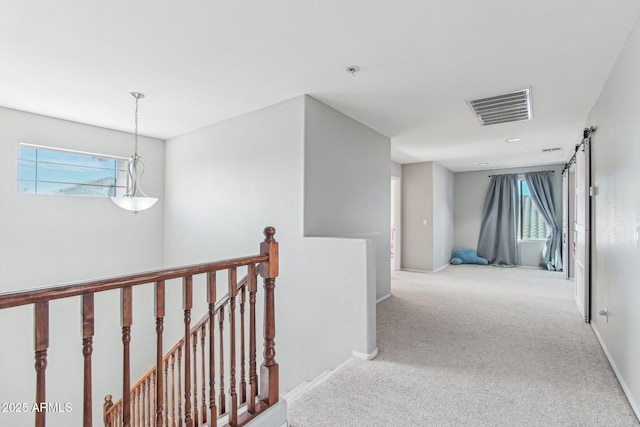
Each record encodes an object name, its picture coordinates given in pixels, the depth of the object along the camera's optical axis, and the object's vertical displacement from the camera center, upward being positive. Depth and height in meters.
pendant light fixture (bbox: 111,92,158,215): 3.16 +0.12
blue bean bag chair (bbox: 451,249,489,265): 7.75 -1.04
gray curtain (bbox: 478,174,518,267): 7.63 -0.20
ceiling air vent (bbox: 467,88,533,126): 3.23 +1.15
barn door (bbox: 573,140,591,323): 3.35 -0.17
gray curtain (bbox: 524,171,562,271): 7.03 +0.08
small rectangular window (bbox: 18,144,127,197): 3.76 +0.52
